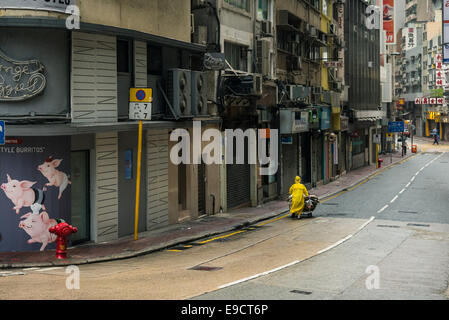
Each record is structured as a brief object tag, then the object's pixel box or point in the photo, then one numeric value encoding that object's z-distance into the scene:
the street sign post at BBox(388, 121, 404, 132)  68.88
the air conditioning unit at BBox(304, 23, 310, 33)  40.47
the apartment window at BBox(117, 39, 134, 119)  20.31
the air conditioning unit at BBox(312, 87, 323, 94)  43.43
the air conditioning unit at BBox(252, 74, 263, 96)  28.22
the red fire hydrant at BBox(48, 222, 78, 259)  16.36
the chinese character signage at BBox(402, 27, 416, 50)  132.50
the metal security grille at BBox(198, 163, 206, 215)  26.55
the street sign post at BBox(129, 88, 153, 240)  19.28
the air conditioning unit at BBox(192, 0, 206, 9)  25.50
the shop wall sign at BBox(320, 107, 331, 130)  43.29
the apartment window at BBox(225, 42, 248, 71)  28.88
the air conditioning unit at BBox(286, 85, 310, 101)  36.28
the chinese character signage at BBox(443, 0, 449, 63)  43.16
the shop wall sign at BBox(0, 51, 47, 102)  16.91
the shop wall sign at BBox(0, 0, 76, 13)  16.62
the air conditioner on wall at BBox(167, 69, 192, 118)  22.25
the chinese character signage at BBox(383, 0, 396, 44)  75.06
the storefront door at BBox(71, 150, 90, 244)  18.66
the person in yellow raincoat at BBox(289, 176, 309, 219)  26.00
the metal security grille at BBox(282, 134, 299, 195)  37.09
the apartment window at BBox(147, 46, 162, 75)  22.30
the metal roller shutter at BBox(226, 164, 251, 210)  29.31
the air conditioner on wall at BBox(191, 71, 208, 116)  23.59
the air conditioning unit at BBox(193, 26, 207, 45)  25.23
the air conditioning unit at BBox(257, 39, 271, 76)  31.52
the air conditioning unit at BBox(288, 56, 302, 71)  37.81
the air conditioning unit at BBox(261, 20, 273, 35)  32.38
